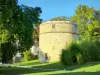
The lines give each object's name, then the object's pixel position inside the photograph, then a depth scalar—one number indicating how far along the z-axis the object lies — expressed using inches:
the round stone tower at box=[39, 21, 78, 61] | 1302.2
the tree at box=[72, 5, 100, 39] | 1641.7
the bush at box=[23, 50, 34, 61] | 1509.9
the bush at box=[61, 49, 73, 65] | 969.8
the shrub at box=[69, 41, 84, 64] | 934.8
